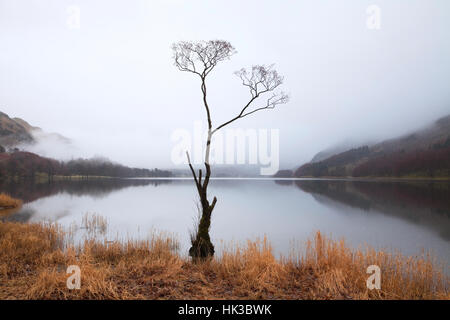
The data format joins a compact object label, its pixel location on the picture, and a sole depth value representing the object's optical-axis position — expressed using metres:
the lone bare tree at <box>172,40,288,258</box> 10.71
